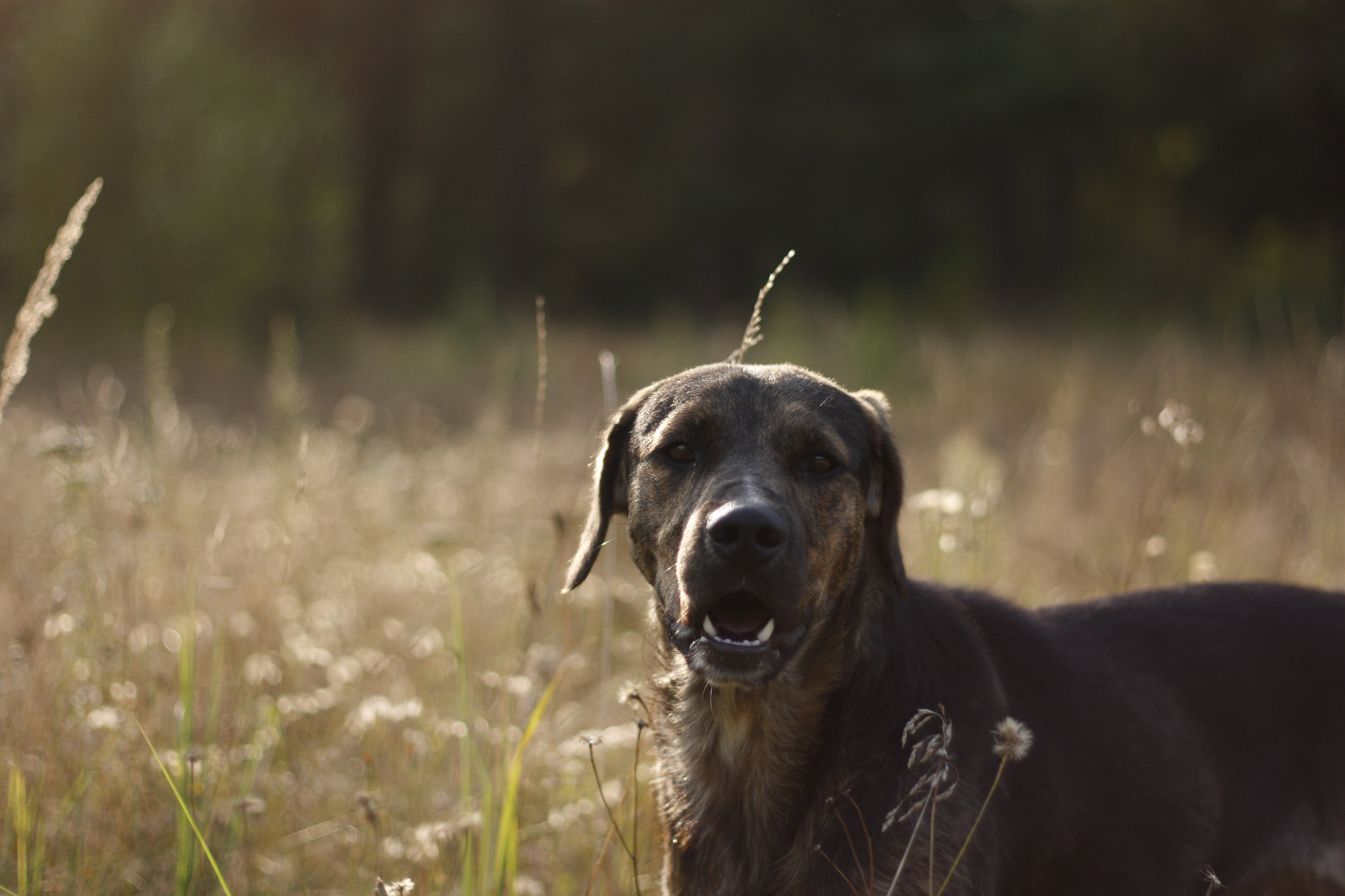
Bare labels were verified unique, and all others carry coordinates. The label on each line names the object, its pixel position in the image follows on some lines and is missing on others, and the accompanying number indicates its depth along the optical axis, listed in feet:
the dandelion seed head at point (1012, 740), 5.73
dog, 7.18
